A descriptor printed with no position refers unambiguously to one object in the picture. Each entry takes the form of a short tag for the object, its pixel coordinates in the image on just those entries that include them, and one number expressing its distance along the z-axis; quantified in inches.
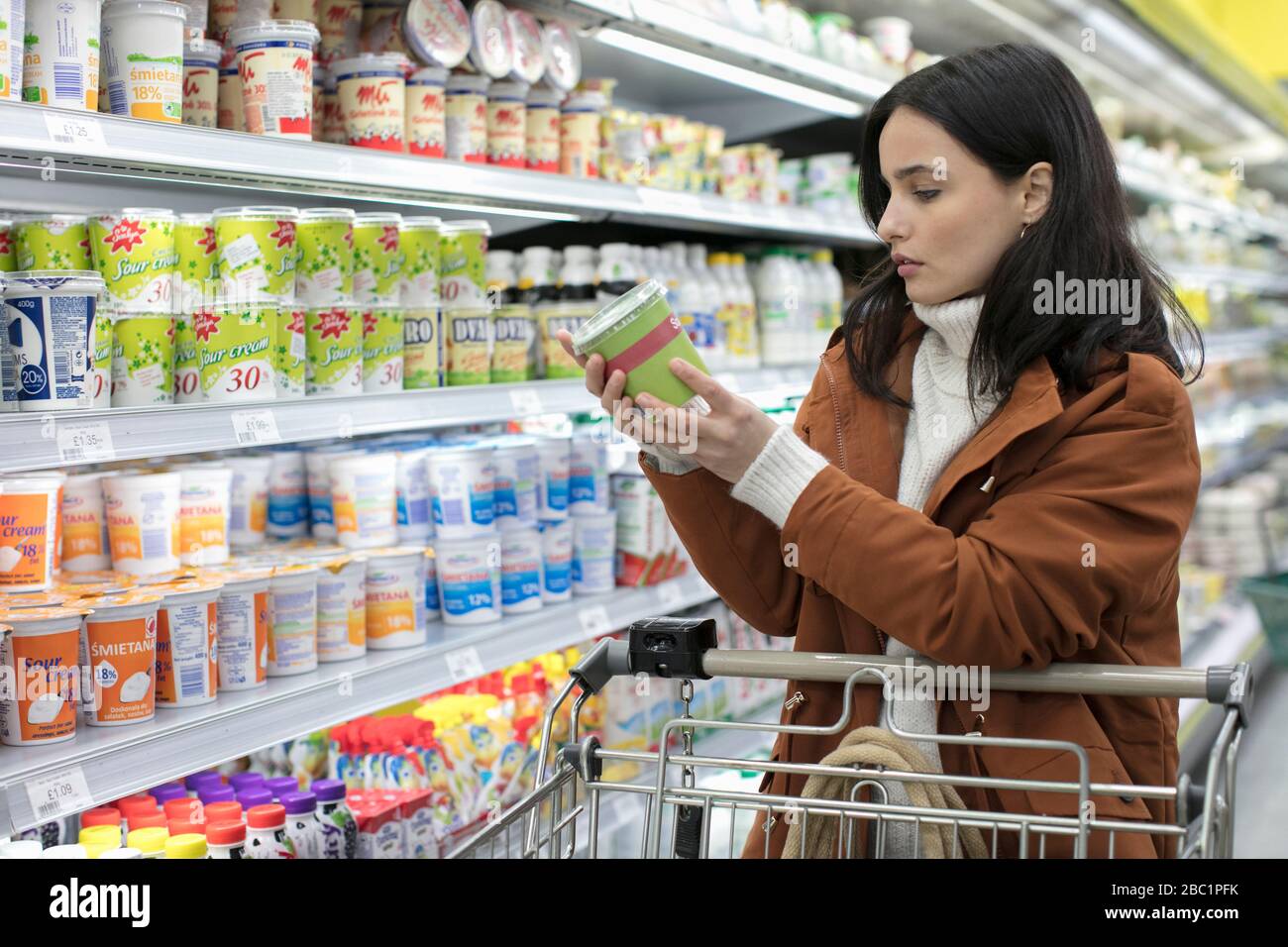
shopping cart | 42.5
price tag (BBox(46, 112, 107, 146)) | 57.1
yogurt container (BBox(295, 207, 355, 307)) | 77.0
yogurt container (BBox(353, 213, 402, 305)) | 80.7
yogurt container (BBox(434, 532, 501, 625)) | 88.3
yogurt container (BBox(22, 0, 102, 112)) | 60.2
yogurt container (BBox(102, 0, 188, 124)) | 65.2
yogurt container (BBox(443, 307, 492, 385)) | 88.2
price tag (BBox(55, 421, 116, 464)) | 58.0
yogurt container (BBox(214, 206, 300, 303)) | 71.5
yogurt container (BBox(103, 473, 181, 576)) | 74.0
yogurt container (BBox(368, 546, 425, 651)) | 82.4
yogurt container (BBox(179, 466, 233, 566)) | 77.6
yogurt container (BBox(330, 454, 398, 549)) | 86.1
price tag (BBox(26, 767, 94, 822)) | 57.4
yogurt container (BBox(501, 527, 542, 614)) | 91.6
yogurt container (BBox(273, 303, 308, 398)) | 73.9
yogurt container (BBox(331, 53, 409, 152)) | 79.6
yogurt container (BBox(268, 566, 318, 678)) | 75.5
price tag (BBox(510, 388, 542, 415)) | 87.8
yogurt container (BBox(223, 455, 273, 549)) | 87.0
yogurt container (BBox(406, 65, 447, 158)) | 83.6
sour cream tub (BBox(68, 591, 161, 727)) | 63.9
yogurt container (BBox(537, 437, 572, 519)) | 97.9
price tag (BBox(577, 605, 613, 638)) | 96.4
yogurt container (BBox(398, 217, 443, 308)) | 84.7
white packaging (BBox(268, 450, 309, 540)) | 89.8
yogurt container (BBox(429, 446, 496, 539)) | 88.2
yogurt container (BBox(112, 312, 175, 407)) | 67.5
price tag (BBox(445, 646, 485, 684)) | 83.7
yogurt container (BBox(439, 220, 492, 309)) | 89.0
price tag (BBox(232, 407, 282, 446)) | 67.7
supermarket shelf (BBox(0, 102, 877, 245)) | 59.0
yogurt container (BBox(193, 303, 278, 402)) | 70.2
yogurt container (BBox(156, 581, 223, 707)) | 67.7
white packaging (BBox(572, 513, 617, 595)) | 100.7
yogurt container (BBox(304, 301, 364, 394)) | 77.0
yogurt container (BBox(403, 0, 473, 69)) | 84.3
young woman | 48.6
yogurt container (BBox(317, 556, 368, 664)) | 78.9
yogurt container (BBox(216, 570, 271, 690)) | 71.4
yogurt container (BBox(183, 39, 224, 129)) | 70.9
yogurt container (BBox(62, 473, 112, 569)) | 75.0
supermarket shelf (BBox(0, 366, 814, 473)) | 57.0
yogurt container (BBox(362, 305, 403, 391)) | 80.6
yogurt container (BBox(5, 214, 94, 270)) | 65.5
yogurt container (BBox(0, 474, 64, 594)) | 65.9
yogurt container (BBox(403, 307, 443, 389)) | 84.7
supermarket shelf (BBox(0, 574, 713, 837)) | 59.9
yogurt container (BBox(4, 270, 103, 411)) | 60.1
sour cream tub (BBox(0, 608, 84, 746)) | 60.5
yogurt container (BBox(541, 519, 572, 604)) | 96.4
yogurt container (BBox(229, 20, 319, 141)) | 72.6
